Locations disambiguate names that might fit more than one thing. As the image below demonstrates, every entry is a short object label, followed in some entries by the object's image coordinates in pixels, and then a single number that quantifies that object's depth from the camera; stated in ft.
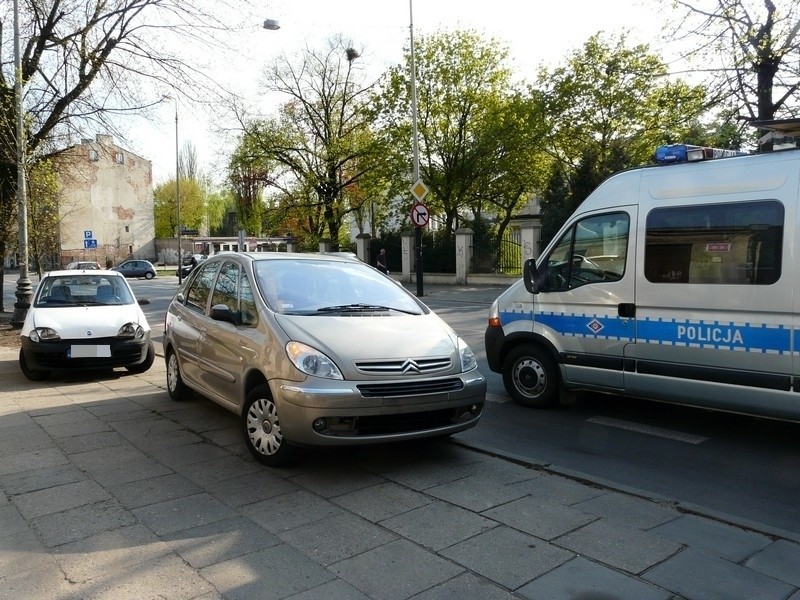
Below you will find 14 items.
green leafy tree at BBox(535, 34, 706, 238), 96.53
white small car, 27.68
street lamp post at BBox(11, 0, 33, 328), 43.11
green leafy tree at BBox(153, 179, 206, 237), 244.83
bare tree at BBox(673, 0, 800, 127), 47.03
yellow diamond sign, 71.72
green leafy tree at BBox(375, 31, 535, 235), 97.40
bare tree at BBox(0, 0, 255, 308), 46.57
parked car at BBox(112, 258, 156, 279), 159.02
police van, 16.94
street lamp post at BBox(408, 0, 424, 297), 76.43
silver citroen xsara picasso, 15.08
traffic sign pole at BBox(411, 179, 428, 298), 71.77
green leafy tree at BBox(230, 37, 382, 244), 116.16
